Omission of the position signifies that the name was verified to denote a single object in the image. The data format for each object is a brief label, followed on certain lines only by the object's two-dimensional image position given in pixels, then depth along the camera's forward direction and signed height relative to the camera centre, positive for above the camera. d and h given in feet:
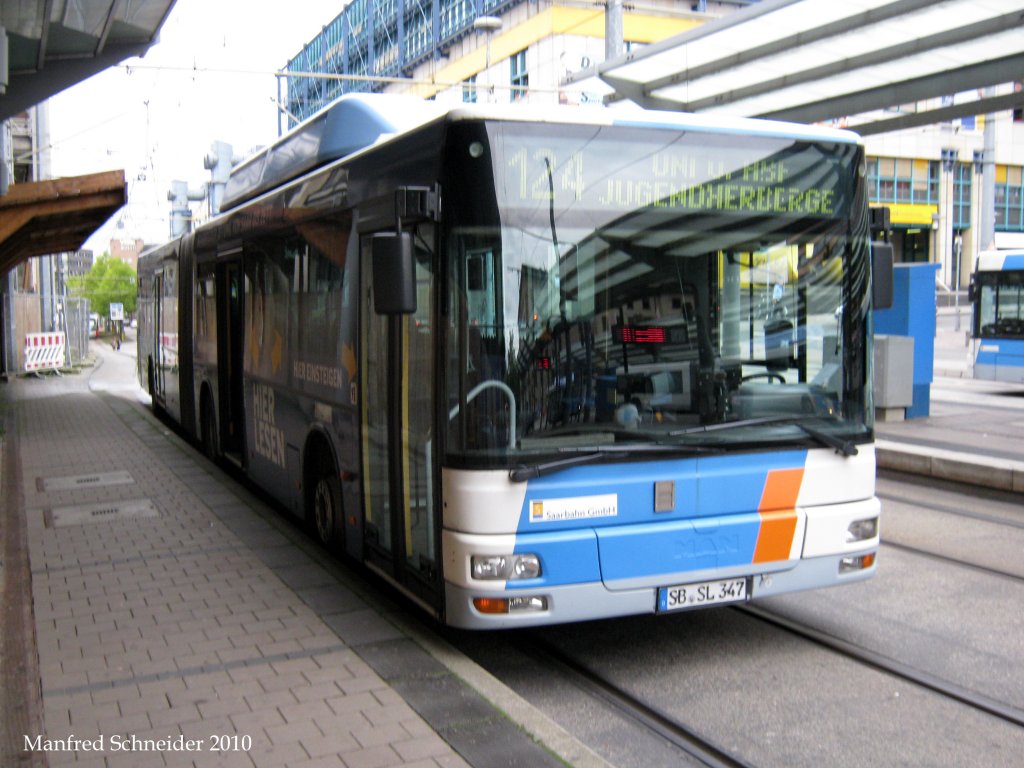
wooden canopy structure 53.26 +6.02
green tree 334.56 +10.08
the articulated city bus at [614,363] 16.99 -0.83
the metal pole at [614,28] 57.57 +15.48
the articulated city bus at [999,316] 71.15 -0.45
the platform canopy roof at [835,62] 37.22 +10.00
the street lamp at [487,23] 70.18 +19.34
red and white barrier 103.65 -3.24
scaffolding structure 143.33 +39.83
